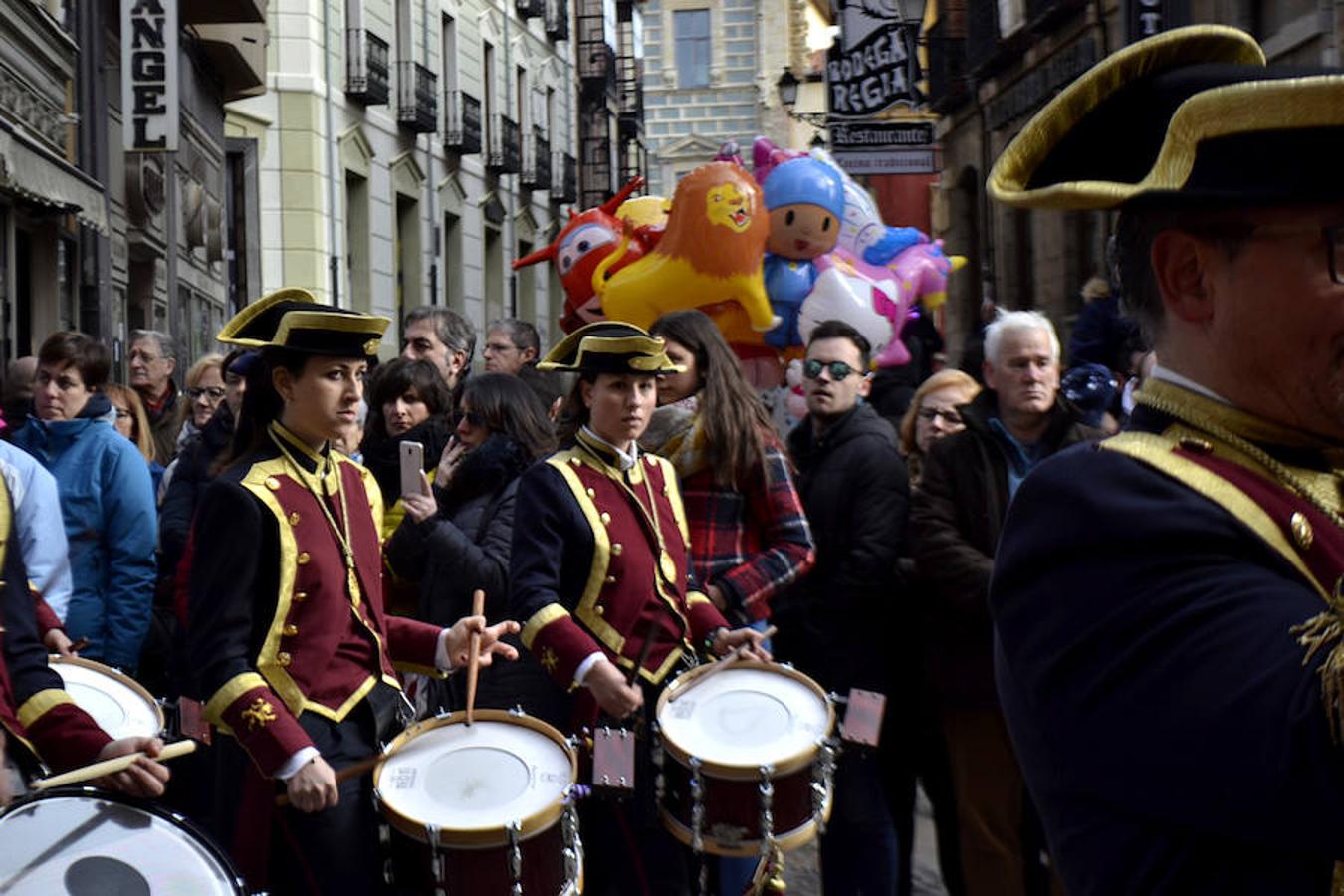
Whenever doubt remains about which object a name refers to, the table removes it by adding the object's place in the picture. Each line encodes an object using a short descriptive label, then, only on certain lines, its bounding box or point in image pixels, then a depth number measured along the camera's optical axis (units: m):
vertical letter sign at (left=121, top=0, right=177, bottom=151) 15.81
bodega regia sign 15.40
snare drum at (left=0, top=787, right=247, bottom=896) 3.21
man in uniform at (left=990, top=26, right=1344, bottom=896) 1.59
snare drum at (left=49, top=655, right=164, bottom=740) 4.41
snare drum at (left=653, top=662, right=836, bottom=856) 4.67
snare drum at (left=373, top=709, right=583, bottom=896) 3.96
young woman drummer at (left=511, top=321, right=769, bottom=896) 4.86
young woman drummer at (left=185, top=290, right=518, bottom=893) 3.98
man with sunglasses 5.63
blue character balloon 10.20
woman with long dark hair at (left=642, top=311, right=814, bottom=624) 5.46
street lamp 22.06
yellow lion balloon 9.74
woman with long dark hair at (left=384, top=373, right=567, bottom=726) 5.42
